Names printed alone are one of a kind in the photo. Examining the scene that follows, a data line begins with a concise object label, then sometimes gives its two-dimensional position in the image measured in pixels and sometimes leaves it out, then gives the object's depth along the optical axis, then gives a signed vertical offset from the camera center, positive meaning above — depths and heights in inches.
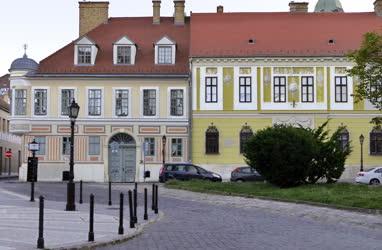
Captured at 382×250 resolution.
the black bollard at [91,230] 559.4 -60.5
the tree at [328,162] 1326.3 -10.1
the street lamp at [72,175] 907.4 -26.5
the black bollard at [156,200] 898.6 -57.9
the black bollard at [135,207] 712.4 -53.7
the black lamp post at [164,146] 2096.3 +29.6
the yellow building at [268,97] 2111.2 +180.3
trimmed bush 1289.4 +6.5
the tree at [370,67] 1339.8 +177.3
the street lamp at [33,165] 1083.8 -17.8
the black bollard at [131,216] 676.1 -59.6
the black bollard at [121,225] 616.8 -61.9
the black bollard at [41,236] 507.5 -59.3
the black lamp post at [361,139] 2019.1 +52.5
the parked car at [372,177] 1747.0 -50.3
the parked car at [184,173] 1754.4 -43.5
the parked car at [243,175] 1825.8 -49.2
